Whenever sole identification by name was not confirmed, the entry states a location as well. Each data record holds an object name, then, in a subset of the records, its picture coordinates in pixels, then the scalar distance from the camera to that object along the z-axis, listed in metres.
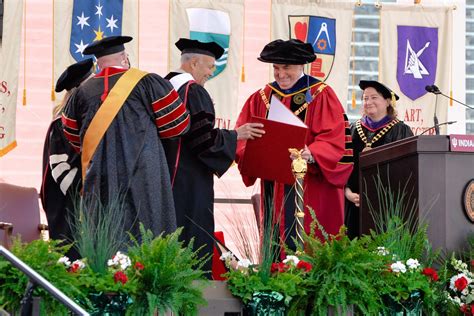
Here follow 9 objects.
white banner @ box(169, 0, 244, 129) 19.82
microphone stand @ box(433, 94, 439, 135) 13.28
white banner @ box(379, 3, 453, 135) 20.82
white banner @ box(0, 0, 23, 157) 18.74
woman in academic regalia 15.86
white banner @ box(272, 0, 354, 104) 20.23
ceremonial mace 12.10
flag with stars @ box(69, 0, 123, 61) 19.23
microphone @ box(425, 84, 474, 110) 13.36
